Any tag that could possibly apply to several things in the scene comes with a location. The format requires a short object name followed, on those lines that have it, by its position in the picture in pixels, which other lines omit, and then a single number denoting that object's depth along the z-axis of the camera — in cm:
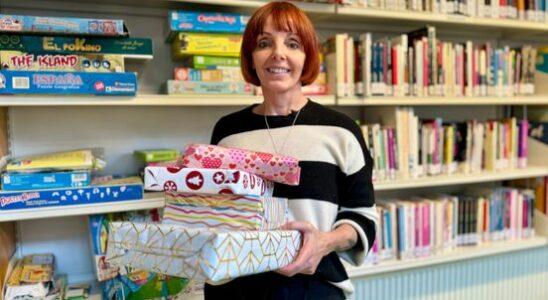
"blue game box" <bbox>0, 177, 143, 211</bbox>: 127
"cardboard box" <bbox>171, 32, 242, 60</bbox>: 144
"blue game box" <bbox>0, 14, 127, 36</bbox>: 123
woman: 95
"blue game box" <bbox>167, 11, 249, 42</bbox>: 143
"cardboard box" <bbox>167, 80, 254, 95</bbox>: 145
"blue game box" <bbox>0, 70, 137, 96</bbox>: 123
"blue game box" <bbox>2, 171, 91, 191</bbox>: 126
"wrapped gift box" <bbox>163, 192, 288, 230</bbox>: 73
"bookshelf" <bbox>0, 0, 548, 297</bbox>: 147
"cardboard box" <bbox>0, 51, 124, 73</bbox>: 124
